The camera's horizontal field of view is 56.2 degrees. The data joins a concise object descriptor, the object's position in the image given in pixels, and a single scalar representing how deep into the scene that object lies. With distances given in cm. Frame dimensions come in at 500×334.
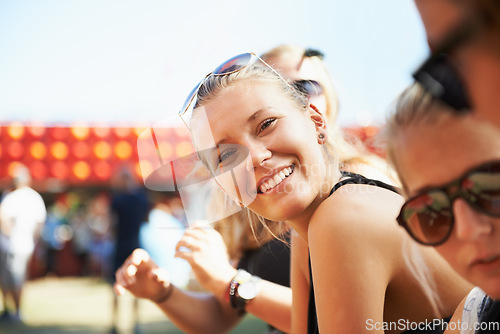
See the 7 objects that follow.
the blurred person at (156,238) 501
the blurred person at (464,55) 44
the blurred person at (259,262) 161
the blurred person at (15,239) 619
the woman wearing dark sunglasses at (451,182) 58
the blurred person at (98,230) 1175
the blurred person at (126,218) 504
